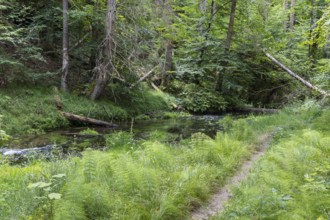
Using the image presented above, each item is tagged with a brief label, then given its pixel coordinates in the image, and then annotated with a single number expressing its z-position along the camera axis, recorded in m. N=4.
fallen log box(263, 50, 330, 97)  13.10
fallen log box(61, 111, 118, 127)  12.85
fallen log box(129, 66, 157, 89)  15.73
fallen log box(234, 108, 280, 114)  18.19
